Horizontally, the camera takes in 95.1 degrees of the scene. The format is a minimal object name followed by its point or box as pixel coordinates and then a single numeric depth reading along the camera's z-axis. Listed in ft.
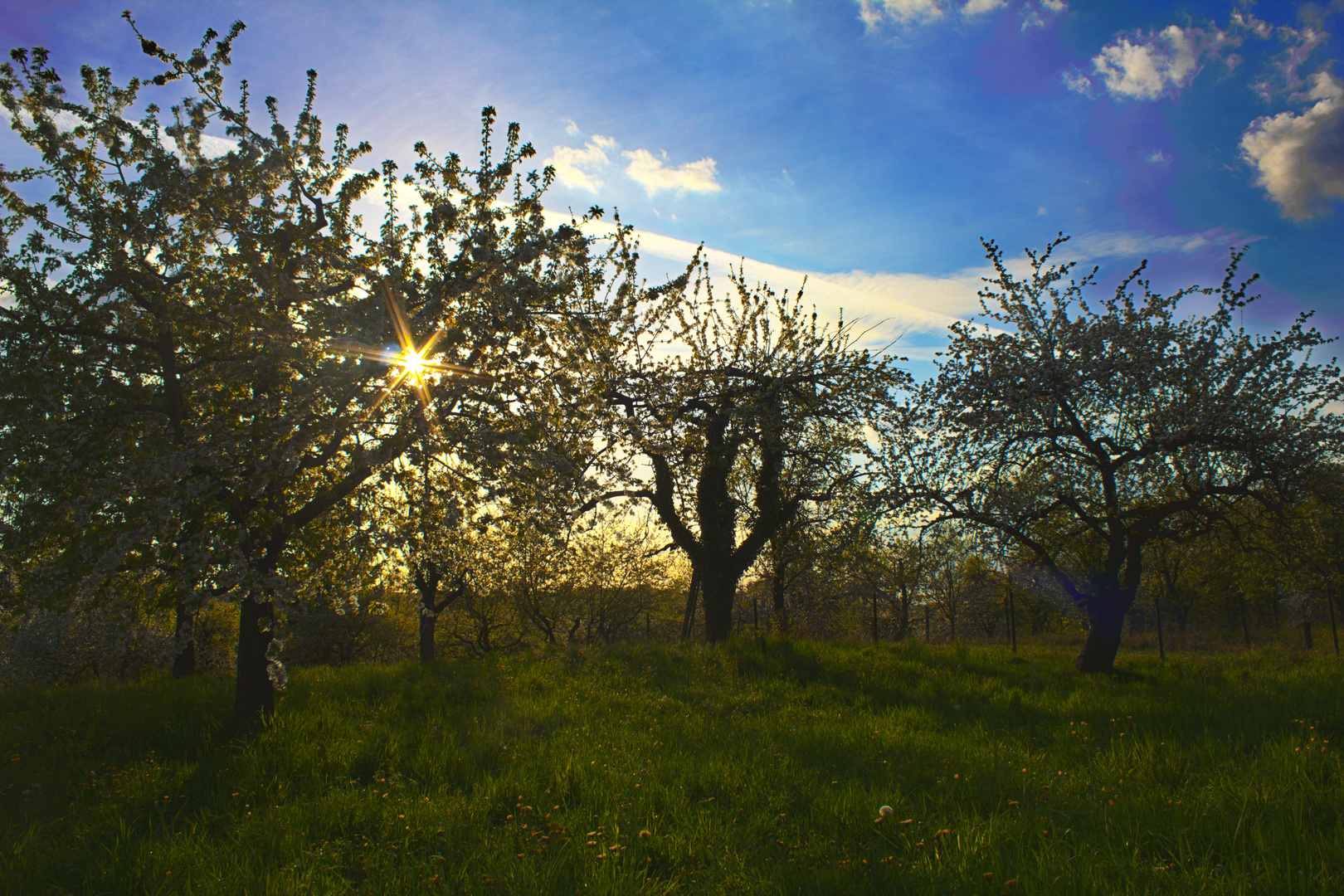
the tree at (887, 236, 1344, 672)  41.01
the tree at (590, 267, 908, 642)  53.16
